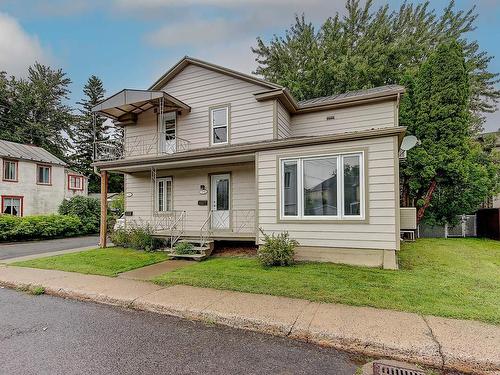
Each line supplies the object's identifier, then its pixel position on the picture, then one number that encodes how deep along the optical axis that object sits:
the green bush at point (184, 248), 9.13
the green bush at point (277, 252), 7.39
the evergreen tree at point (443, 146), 12.27
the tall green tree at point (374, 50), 19.23
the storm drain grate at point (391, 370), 2.95
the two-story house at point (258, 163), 7.28
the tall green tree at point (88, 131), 38.38
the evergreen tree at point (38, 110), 36.75
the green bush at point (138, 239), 10.79
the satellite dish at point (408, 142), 11.09
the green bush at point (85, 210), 20.96
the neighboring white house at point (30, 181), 21.03
